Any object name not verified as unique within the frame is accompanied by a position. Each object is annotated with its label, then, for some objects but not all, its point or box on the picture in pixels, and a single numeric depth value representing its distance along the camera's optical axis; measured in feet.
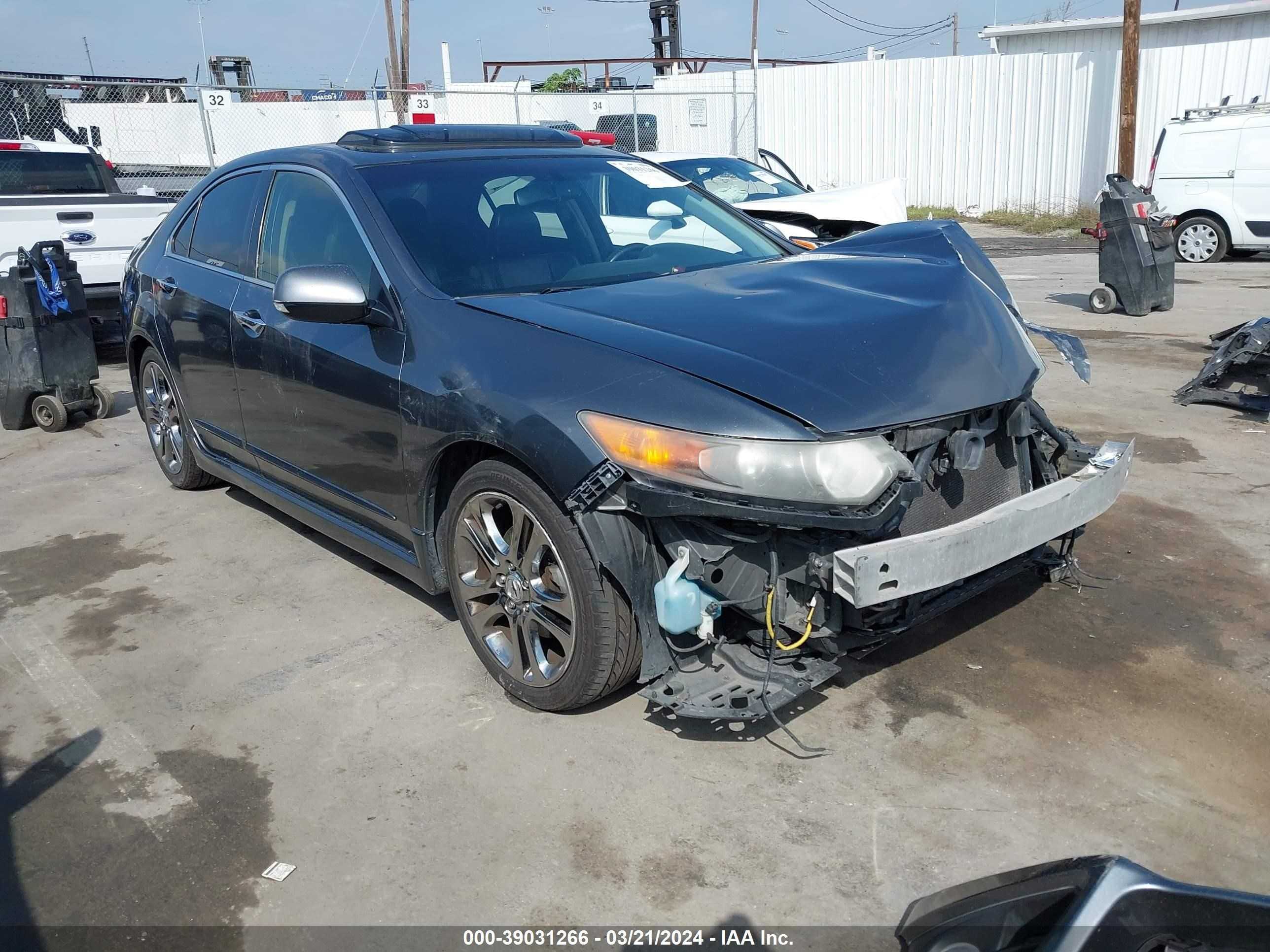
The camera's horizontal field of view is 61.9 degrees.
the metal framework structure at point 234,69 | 91.40
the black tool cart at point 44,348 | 23.29
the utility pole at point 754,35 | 142.03
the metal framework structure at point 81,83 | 40.01
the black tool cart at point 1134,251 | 31.76
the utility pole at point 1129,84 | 54.24
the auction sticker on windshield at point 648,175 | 14.80
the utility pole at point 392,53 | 112.27
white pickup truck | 27.53
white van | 43.09
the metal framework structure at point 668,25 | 124.77
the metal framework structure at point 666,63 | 89.71
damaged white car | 31.30
